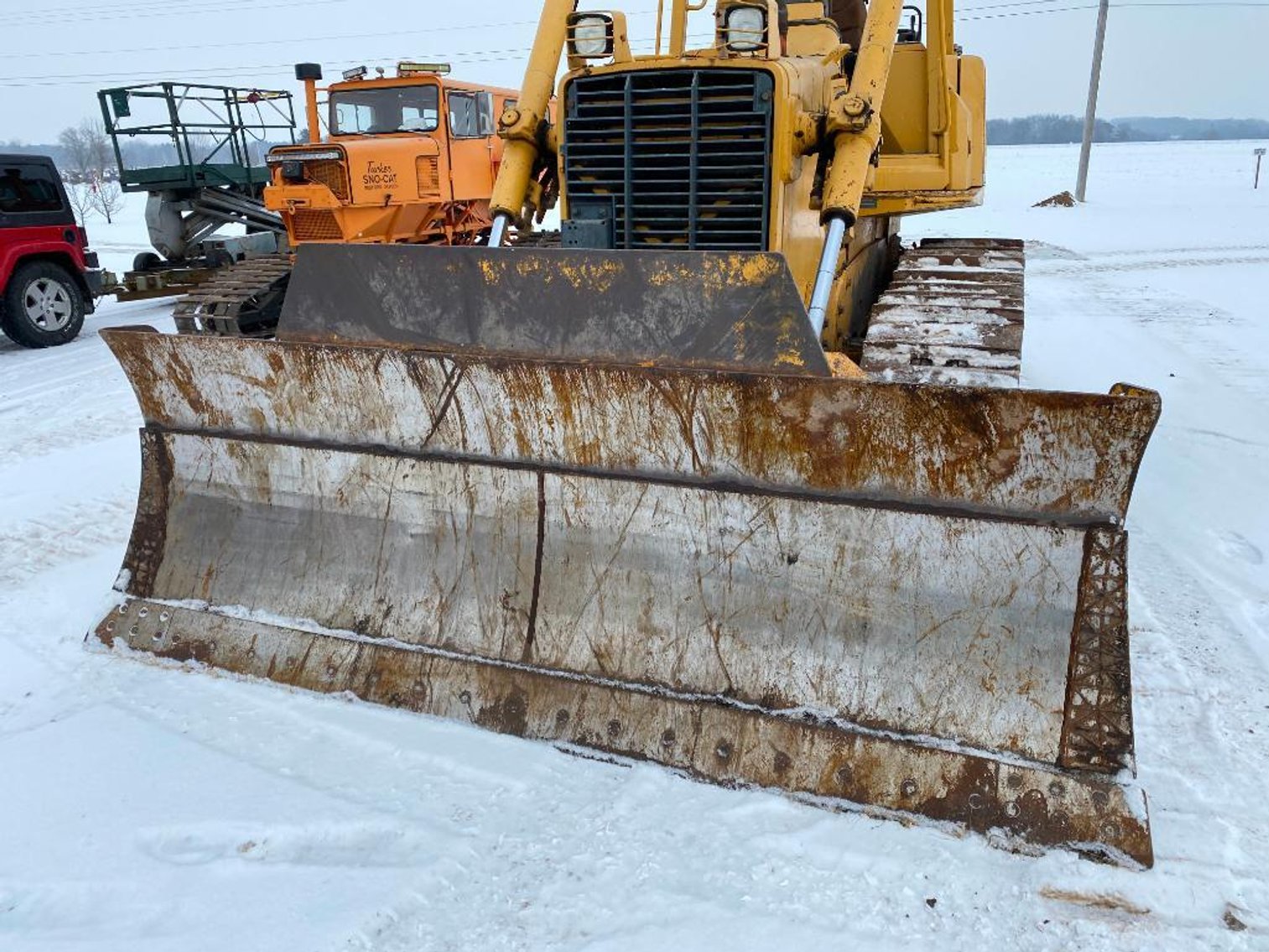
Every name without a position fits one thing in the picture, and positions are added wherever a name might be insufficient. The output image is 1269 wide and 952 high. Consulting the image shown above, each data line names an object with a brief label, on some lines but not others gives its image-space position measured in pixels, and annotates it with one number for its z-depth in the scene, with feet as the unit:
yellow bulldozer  8.81
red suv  32.32
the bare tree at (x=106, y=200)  98.37
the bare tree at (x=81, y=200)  94.23
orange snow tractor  32.89
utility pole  88.48
